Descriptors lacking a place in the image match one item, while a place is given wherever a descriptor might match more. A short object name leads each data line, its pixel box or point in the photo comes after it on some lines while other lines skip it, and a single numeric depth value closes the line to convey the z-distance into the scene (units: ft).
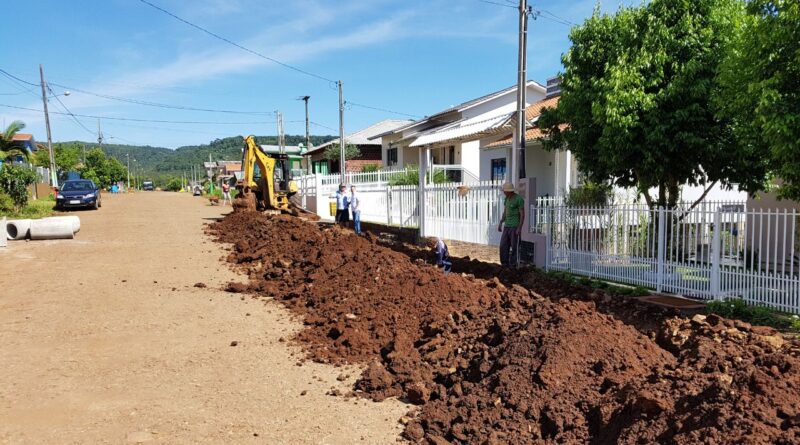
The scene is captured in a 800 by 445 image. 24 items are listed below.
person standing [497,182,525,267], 34.83
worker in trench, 33.40
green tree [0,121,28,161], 91.91
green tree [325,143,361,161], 125.39
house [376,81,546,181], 80.48
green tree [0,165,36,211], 67.31
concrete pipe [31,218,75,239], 49.14
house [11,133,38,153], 165.89
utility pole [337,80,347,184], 82.80
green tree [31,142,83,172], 182.50
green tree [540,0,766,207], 28.04
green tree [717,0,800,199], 20.68
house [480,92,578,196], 57.13
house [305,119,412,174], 134.10
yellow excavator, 65.67
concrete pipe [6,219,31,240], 49.21
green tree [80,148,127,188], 203.10
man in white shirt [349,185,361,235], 55.98
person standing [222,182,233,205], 118.42
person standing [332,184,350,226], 57.29
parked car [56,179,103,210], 79.82
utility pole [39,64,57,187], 116.61
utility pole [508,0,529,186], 35.81
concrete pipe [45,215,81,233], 51.62
